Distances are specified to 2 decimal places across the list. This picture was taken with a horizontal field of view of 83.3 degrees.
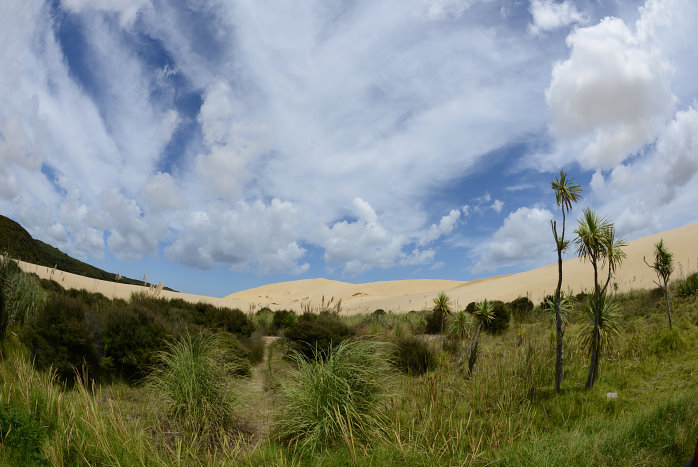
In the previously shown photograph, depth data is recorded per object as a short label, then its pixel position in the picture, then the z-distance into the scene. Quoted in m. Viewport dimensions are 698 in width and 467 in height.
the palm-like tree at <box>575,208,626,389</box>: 7.52
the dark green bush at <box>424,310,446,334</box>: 16.75
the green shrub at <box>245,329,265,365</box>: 11.50
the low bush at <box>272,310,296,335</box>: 17.71
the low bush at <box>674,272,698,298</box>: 14.52
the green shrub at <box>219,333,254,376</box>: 10.02
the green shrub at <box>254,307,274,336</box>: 17.43
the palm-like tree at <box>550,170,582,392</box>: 7.49
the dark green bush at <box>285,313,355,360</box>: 11.41
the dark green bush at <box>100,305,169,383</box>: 8.76
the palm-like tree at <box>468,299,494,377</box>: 10.20
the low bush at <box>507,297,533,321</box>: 17.34
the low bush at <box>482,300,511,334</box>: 15.41
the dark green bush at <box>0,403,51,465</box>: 4.70
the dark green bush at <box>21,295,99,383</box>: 8.00
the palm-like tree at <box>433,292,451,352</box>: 11.04
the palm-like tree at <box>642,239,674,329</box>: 12.09
